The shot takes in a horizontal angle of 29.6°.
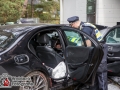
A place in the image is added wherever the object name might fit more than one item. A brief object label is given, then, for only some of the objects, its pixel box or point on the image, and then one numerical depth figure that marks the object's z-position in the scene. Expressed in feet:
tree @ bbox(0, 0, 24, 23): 59.83
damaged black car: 11.24
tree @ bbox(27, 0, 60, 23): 83.25
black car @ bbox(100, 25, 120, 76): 17.46
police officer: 14.30
